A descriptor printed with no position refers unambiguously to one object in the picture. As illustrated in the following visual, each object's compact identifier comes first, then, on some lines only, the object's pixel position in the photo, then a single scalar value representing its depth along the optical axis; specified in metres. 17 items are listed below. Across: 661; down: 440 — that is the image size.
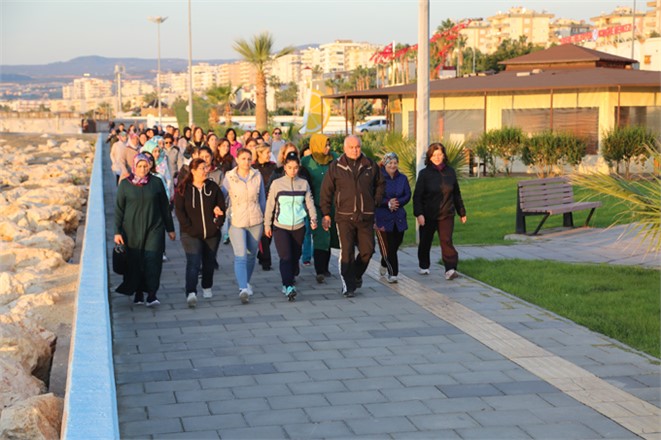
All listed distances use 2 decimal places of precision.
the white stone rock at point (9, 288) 11.55
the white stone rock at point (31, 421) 5.74
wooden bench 14.79
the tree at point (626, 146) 25.08
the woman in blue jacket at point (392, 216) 11.19
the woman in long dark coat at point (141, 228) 9.91
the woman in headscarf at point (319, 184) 11.38
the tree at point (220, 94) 73.56
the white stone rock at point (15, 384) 6.75
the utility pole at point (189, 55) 52.00
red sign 99.01
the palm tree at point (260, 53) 52.94
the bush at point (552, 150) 25.80
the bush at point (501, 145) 27.00
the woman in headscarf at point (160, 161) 13.13
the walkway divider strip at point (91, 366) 3.99
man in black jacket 10.46
